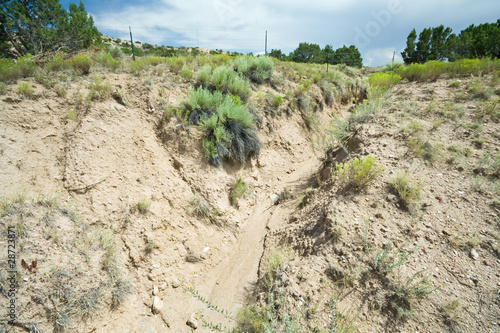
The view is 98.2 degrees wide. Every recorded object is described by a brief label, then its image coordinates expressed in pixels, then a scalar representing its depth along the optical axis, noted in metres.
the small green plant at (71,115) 4.23
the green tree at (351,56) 25.52
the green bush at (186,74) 6.13
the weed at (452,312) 2.20
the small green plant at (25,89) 4.12
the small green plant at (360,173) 3.67
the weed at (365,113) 5.56
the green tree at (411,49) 20.67
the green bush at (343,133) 5.27
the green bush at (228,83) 6.22
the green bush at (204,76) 6.15
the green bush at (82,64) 5.34
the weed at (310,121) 8.36
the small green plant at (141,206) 3.92
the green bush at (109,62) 5.80
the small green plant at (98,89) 4.66
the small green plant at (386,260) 2.65
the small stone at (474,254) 2.65
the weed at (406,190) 3.35
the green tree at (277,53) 29.01
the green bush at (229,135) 5.13
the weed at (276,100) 7.32
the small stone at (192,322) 3.13
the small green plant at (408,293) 2.36
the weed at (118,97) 4.96
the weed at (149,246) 3.68
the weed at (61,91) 4.42
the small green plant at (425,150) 4.06
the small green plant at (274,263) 3.20
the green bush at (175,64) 6.59
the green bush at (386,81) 8.37
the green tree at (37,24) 11.52
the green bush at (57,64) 5.11
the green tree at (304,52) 29.26
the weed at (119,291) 3.02
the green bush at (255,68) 7.70
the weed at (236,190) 5.03
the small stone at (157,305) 3.22
